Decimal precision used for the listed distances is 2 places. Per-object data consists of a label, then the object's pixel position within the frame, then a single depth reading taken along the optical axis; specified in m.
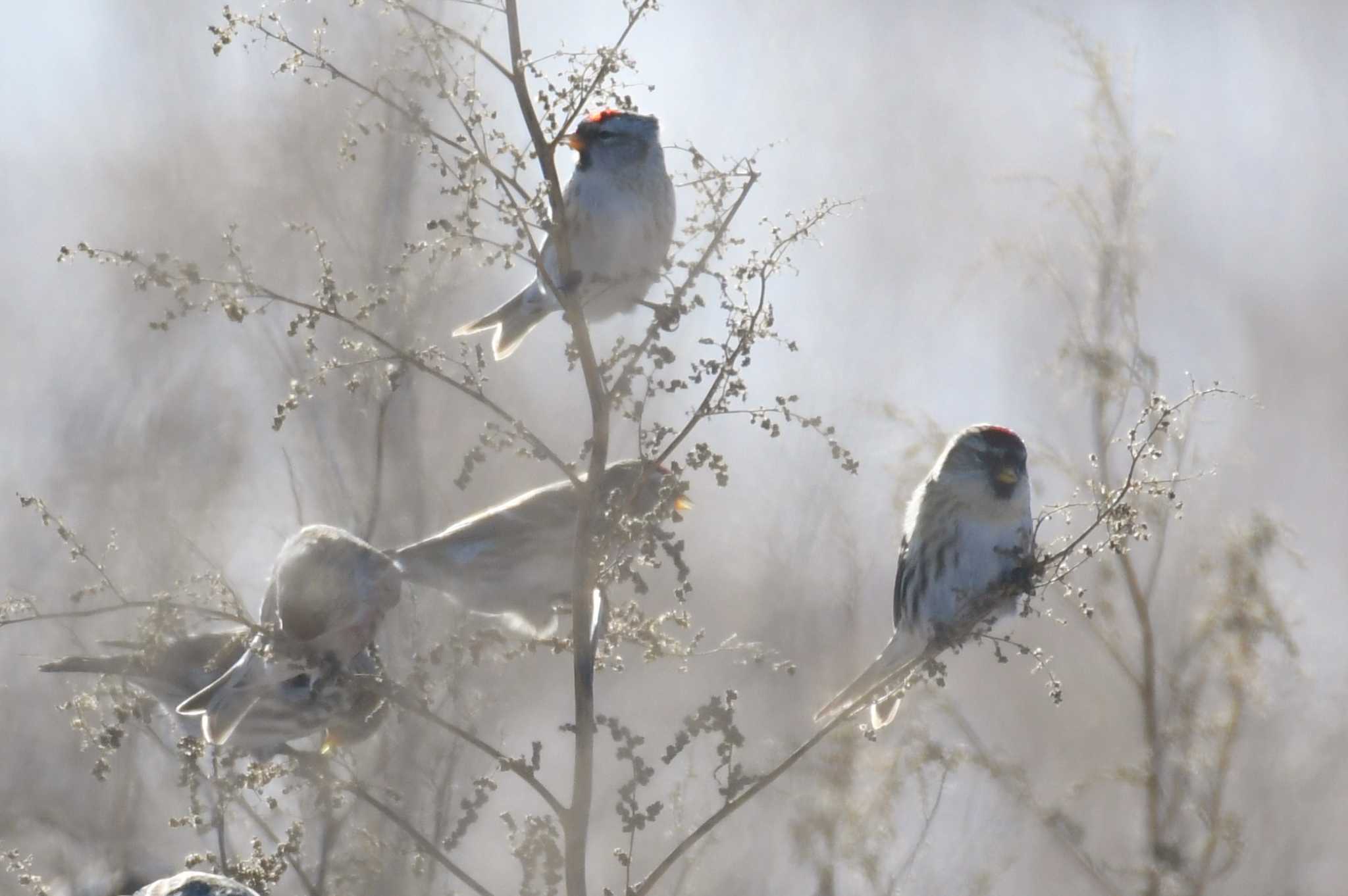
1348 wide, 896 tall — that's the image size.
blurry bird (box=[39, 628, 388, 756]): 9.39
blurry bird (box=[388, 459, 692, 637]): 9.77
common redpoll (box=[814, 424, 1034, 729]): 9.25
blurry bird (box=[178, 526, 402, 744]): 8.55
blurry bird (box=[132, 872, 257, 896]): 5.54
